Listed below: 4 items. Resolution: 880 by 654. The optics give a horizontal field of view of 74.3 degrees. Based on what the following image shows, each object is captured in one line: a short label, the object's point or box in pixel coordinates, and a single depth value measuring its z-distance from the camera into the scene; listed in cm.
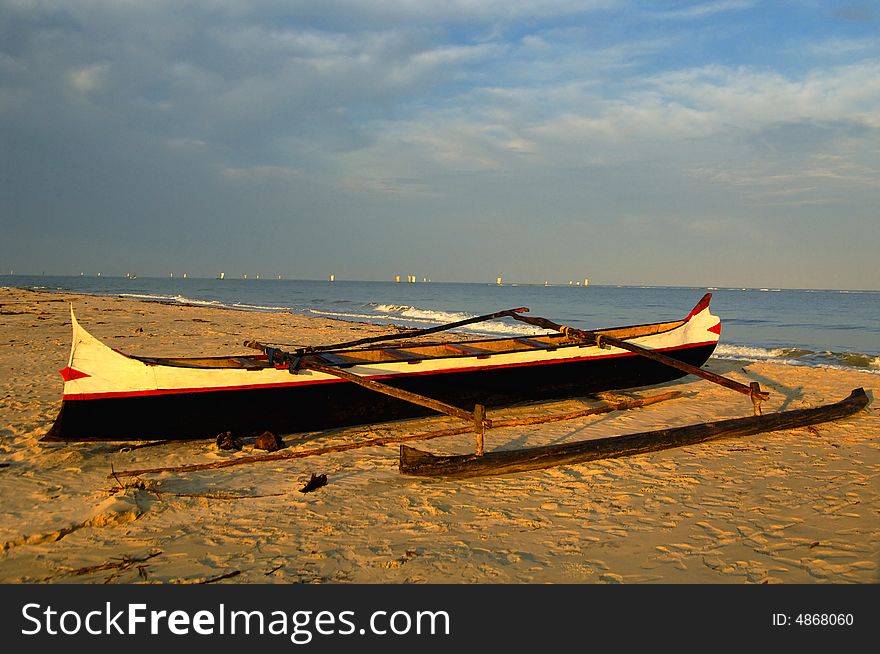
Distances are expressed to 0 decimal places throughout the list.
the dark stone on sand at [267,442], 629
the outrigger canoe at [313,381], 592
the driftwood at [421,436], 570
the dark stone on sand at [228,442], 632
